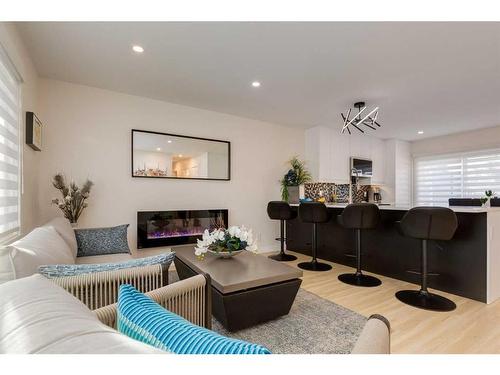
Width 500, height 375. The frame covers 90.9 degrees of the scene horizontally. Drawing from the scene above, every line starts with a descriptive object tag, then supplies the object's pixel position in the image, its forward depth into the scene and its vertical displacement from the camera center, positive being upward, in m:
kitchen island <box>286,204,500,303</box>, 2.48 -0.77
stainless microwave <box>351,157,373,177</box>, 5.59 +0.50
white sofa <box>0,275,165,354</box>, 0.43 -0.27
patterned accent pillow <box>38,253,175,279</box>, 1.09 -0.39
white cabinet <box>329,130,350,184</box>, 5.28 +0.67
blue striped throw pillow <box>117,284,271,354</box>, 0.49 -0.33
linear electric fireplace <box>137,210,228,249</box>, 3.51 -0.58
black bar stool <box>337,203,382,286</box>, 2.96 -0.38
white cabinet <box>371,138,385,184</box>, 6.00 +0.72
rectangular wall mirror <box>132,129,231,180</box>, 3.57 +0.49
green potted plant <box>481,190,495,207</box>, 3.25 -0.15
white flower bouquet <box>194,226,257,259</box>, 2.28 -0.50
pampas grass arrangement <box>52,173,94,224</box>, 2.89 -0.13
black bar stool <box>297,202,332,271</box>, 3.54 -0.42
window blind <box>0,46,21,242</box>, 1.85 +0.29
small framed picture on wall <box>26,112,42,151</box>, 2.39 +0.57
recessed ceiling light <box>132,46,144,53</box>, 2.38 +1.36
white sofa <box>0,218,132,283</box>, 1.05 -0.35
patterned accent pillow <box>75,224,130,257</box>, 2.48 -0.56
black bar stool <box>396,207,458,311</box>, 2.35 -0.42
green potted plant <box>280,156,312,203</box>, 4.79 +0.13
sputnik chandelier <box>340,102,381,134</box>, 3.54 +1.26
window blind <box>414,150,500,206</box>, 5.07 +0.30
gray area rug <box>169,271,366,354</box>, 1.73 -1.12
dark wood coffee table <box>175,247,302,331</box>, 1.77 -0.76
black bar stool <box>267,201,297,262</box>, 4.14 -0.43
